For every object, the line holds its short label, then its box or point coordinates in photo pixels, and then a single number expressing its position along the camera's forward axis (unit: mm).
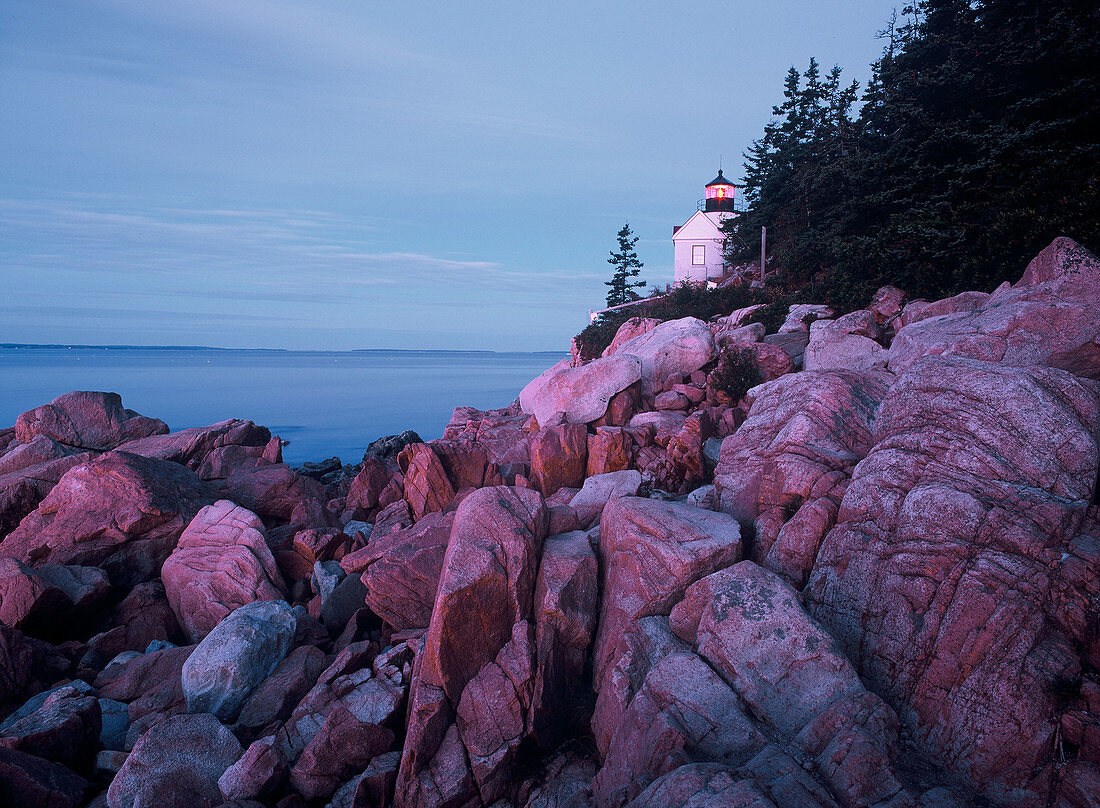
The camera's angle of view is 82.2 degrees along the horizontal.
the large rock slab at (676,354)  20703
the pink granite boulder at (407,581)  12055
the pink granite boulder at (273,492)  18891
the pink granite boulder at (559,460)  16766
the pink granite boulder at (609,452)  16500
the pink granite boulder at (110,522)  15781
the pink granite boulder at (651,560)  9914
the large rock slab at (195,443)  22422
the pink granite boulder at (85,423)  24109
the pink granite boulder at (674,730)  7355
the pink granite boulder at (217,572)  14250
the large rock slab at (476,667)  8891
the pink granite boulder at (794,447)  10828
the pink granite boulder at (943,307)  16172
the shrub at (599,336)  32969
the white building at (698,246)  58875
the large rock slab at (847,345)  17578
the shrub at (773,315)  24531
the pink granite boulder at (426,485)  17500
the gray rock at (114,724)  10385
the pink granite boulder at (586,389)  18984
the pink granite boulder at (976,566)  7086
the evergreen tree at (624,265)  64688
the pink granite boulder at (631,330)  28234
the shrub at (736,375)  18812
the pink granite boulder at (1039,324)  11945
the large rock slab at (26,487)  18453
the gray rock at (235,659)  10773
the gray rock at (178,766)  8680
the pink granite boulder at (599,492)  13250
